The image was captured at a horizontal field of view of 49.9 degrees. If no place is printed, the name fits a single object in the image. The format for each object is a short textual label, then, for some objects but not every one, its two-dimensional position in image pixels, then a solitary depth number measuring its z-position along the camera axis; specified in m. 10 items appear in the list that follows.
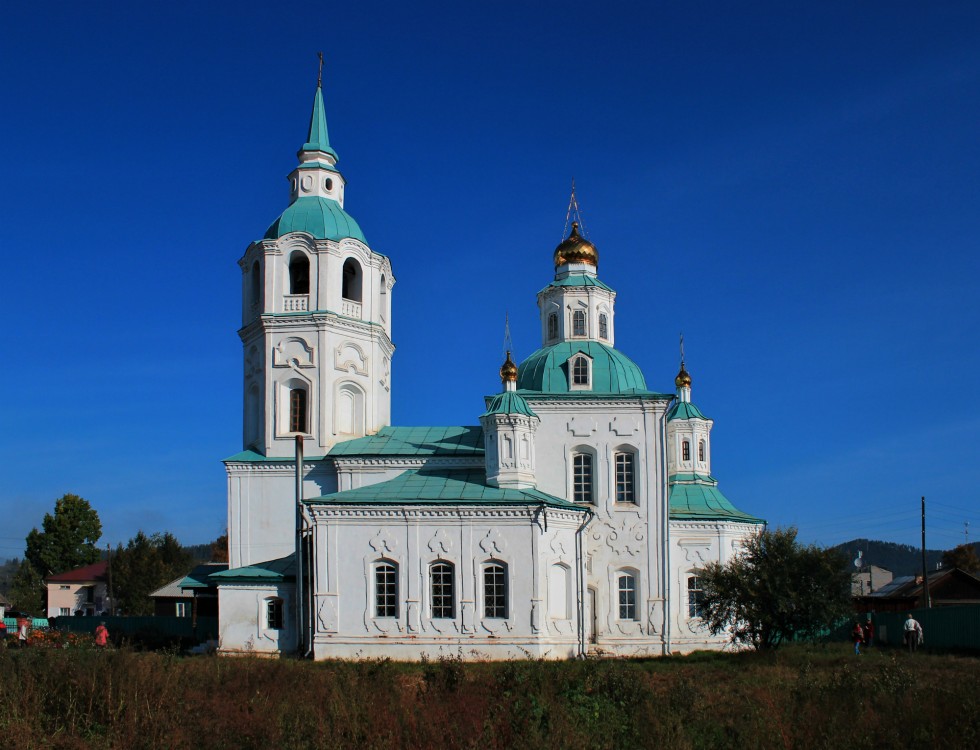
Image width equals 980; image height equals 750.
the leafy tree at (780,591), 27.50
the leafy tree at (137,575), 58.16
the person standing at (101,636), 26.34
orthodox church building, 29.06
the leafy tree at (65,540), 67.94
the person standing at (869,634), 33.22
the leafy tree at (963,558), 67.56
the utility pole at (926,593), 41.69
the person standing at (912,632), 28.23
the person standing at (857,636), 29.95
